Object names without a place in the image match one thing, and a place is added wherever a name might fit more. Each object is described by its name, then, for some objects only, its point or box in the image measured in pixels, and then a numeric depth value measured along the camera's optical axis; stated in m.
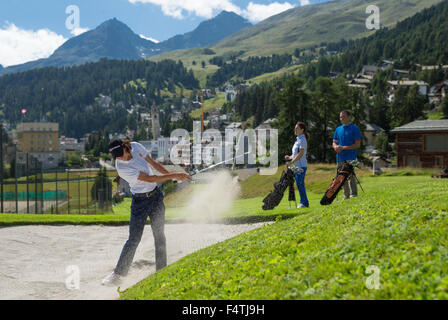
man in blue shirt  12.48
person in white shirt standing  13.22
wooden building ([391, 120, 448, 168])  45.44
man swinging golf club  8.31
